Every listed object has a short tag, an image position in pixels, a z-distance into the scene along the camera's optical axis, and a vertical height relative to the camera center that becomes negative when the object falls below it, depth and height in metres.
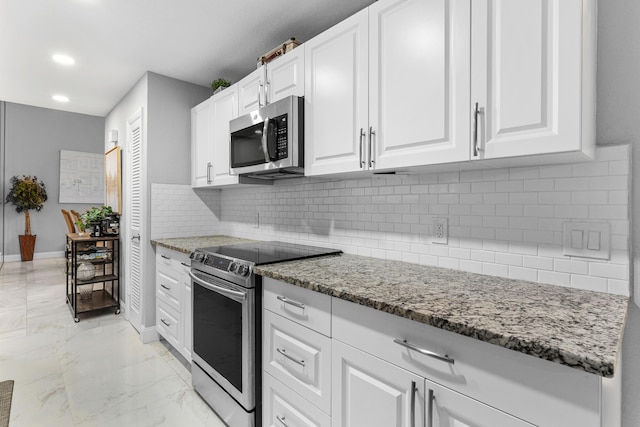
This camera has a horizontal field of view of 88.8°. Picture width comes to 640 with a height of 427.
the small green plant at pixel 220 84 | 2.78 +1.06
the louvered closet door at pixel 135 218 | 3.06 -0.09
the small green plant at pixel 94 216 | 3.64 -0.09
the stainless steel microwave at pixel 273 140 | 1.90 +0.43
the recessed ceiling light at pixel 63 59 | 2.76 +1.28
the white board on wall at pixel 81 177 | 6.44 +0.62
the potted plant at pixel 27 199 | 5.87 +0.16
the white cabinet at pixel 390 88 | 1.25 +0.54
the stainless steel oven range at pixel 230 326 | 1.63 -0.65
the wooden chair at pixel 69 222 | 4.33 -0.19
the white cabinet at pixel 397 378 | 0.75 -0.49
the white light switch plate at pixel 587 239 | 1.16 -0.11
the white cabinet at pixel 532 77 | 0.99 +0.43
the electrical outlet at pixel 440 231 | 1.61 -0.11
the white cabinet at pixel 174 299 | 2.37 -0.72
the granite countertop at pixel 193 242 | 2.44 -0.29
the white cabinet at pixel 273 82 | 1.95 +0.83
